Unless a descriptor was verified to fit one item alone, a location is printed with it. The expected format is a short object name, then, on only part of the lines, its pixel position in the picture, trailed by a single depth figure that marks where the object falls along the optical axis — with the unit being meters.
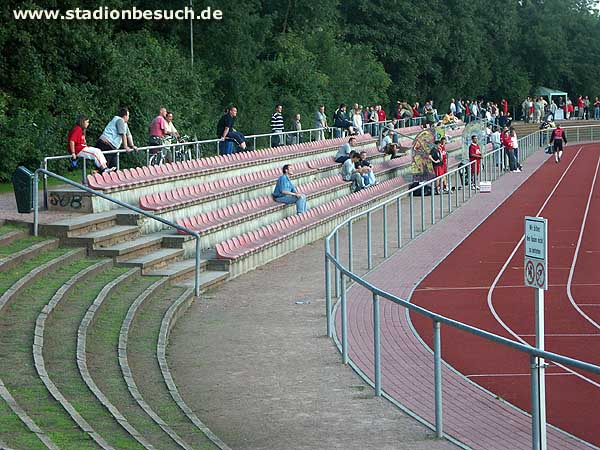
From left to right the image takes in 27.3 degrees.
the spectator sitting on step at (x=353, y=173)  33.19
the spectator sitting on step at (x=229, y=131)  30.16
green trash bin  19.88
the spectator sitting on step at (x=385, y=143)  40.97
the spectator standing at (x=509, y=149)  47.02
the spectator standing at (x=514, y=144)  47.45
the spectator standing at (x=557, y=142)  54.16
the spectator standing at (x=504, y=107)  78.99
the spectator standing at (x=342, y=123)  42.13
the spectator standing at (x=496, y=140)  50.31
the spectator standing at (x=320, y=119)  41.69
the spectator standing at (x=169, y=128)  27.21
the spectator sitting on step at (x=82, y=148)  22.00
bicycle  26.41
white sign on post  10.39
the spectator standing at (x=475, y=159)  38.06
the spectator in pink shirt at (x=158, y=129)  26.83
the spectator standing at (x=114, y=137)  23.39
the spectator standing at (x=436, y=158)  35.25
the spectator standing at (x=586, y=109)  88.43
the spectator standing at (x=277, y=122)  37.28
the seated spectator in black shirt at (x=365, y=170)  33.62
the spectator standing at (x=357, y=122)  43.66
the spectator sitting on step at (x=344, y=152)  35.47
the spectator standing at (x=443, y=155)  35.94
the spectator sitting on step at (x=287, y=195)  27.00
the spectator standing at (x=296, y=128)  37.41
